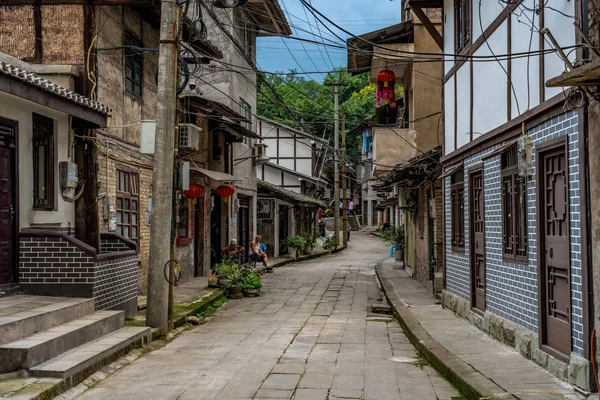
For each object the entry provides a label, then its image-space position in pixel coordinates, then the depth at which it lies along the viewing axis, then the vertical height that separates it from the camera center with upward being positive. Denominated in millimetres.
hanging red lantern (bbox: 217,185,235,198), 20281 +1082
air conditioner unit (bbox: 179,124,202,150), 15406 +2075
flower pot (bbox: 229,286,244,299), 16375 -1644
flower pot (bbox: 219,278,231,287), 16453 -1407
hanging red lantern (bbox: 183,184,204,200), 17609 +899
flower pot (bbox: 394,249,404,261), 27703 -1267
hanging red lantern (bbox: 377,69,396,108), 19453 +4150
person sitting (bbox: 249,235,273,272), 23266 -982
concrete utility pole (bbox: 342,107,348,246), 38506 +2598
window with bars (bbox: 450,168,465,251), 12328 +271
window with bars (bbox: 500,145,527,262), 8531 +187
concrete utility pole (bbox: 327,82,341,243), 38331 +3538
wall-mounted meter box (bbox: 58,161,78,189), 10172 +827
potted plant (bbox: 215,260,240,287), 16484 -1202
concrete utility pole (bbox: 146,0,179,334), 10398 +860
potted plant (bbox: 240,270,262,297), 16609 -1471
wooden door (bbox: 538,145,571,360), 6945 -337
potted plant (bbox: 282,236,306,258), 32969 -912
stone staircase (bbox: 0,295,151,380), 6785 -1285
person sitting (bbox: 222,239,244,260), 19328 -747
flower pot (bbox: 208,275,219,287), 16703 -1394
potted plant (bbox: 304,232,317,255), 35031 -1095
